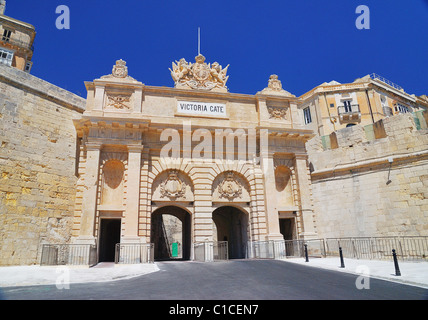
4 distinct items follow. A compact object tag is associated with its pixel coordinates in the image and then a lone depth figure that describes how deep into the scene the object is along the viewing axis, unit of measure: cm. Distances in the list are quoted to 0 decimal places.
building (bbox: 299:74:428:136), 3631
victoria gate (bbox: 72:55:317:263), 1669
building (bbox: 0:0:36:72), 3456
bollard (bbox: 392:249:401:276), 964
